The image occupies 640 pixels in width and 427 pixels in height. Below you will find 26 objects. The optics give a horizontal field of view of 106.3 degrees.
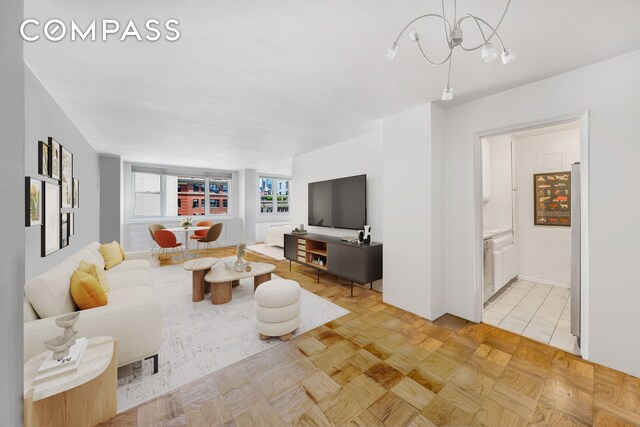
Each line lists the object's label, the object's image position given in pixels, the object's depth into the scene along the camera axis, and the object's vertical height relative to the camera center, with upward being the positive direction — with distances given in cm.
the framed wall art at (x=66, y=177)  280 +43
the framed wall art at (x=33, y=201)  186 +10
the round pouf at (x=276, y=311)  236 -98
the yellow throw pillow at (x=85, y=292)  186 -62
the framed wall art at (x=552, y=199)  383 +24
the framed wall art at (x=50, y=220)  220 -8
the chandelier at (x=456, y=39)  111 +86
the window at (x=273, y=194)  874 +69
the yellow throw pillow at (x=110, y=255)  332 -61
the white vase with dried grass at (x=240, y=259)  342 -67
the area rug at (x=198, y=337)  182 -127
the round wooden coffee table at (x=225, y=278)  318 -87
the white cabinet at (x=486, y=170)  397 +73
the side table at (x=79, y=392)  116 -100
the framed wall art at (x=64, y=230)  268 -20
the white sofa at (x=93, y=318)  153 -75
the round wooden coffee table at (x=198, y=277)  330 -89
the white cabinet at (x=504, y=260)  344 -72
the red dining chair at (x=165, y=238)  555 -60
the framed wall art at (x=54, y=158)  241 +57
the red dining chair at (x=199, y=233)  655 -57
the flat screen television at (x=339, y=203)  399 +19
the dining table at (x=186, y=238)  573 -63
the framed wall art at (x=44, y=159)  215 +50
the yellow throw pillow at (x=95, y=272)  223 -57
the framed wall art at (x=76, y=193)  328 +27
